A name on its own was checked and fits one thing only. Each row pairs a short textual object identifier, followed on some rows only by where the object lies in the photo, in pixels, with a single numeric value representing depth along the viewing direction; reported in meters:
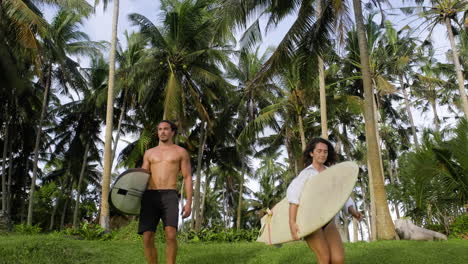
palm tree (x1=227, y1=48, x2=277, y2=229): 23.64
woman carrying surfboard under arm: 3.35
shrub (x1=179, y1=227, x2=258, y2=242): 11.59
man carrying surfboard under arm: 4.36
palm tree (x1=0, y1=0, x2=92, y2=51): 13.57
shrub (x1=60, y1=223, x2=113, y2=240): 11.14
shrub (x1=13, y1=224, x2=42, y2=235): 13.31
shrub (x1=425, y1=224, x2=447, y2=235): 16.56
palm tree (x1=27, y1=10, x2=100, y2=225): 19.97
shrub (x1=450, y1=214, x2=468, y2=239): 12.70
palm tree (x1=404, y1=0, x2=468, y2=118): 16.41
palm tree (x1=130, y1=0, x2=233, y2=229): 19.30
